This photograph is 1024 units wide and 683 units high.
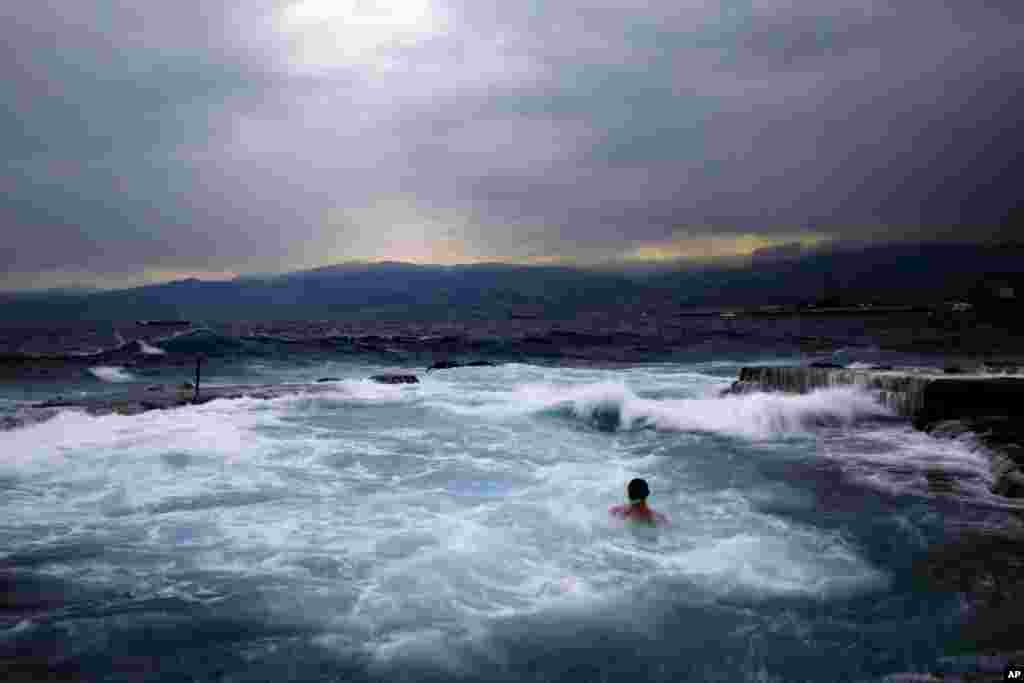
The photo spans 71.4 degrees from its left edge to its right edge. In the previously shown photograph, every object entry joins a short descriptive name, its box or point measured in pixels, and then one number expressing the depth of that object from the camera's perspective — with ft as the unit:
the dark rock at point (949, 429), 36.60
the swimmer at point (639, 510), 24.39
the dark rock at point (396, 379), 77.64
